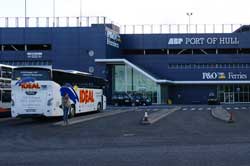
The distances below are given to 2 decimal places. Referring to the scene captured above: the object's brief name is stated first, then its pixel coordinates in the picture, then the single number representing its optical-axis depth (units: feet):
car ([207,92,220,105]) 259.19
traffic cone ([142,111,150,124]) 92.79
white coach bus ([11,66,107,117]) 99.66
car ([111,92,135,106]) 234.99
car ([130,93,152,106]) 236.59
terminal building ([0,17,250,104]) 272.51
